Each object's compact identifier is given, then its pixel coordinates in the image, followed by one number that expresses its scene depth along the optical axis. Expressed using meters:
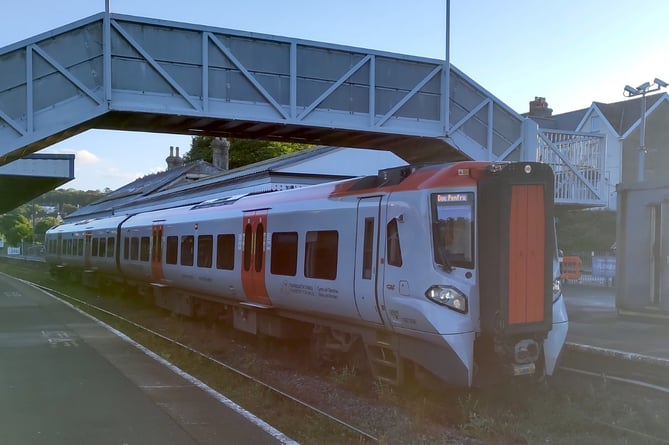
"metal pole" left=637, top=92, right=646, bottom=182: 23.29
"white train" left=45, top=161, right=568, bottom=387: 7.28
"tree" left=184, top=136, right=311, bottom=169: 49.88
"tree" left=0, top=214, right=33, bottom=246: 77.25
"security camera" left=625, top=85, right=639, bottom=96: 23.44
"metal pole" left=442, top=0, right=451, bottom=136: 15.36
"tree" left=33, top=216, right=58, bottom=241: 78.75
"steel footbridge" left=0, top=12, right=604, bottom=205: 12.54
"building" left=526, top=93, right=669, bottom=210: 40.72
